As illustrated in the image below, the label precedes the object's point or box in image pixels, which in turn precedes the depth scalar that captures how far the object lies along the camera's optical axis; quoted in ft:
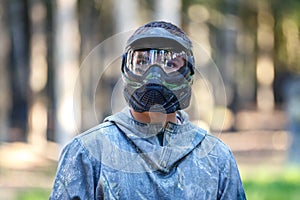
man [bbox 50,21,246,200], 17.18
